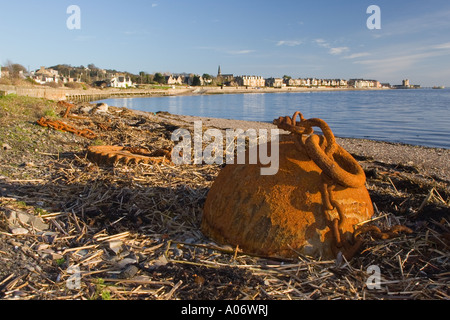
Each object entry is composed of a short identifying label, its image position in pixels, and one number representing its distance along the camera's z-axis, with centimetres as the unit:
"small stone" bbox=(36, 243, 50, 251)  328
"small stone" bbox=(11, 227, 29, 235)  348
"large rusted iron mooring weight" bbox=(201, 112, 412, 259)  315
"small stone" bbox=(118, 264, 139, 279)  291
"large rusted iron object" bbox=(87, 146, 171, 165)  639
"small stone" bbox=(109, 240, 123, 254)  340
